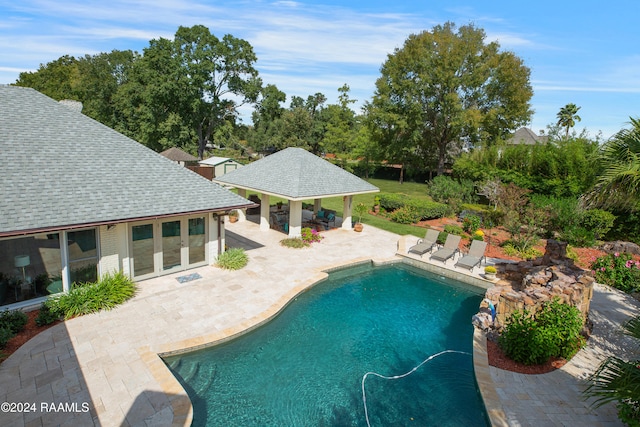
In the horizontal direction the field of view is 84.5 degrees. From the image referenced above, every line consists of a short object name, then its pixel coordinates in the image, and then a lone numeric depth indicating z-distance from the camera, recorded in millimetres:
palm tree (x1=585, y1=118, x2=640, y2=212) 7594
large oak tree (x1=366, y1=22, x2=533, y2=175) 37312
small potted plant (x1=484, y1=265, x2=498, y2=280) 14523
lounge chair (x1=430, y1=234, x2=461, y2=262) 16644
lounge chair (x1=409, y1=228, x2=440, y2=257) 17341
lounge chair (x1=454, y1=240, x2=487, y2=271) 15680
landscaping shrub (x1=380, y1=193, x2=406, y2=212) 25719
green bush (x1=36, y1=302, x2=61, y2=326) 9430
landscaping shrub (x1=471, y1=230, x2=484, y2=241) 18500
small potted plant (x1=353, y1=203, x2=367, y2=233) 21266
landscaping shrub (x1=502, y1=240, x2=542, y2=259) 17656
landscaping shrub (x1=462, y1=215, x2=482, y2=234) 21219
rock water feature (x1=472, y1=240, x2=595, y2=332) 10164
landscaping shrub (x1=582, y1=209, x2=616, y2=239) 19078
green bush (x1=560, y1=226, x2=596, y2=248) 18859
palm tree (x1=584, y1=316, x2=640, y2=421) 5203
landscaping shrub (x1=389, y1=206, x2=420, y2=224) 24188
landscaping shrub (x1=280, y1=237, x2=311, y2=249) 17656
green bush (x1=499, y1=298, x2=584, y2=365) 8617
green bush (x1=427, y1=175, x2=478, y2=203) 29217
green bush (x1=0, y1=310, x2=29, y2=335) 8992
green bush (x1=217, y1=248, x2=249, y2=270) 14102
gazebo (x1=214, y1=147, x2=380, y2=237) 18359
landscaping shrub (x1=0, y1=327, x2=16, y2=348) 8422
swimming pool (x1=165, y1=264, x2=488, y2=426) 7348
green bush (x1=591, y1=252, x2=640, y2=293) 14109
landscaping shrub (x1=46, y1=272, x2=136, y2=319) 10008
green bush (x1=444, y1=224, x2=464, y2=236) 20647
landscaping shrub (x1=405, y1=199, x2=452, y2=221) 24453
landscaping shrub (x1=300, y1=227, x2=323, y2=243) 18547
